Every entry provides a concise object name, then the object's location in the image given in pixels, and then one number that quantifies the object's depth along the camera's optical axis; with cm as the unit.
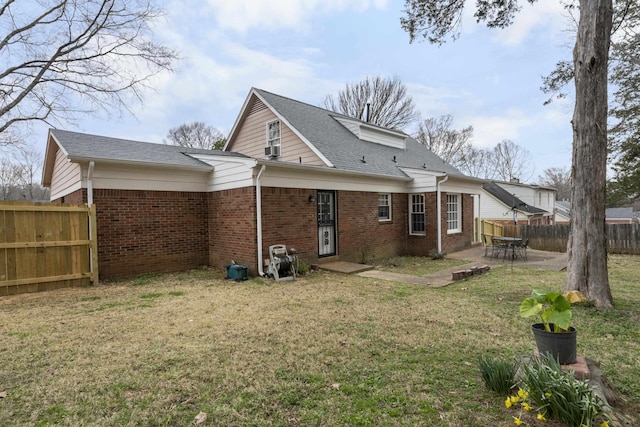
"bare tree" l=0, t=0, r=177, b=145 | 1352
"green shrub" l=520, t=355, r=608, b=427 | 212
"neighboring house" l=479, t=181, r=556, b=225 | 2573
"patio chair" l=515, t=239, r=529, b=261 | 1105
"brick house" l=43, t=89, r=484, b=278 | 828
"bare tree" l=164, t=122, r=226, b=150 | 3588
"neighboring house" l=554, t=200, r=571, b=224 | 3806
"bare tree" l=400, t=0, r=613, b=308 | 530
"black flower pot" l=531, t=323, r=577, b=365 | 265
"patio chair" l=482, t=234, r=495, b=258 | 1259
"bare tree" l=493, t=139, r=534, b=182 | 4103
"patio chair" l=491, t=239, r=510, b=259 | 1113
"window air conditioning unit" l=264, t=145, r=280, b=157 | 1336
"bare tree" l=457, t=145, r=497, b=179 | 3797
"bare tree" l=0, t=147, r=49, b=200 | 2848
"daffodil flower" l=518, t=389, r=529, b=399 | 227
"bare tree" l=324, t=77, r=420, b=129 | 2955
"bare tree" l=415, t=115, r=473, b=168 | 3369
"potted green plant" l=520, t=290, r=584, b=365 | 259
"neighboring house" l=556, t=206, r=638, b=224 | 3841
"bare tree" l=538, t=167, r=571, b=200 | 5300
